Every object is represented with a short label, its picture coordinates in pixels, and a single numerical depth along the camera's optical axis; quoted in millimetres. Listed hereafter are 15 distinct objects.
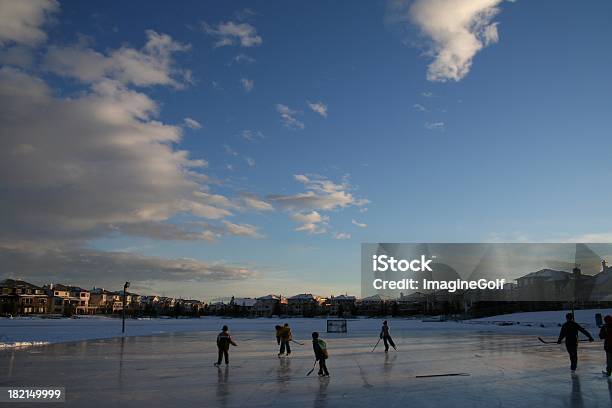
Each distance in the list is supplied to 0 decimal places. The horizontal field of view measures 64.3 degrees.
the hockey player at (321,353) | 13438
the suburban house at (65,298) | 144375
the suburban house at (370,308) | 154725
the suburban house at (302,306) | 179625
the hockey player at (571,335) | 13938
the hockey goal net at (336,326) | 41919
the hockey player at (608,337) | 12484
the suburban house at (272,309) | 179925
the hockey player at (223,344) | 15883
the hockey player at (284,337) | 19184
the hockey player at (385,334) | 21234
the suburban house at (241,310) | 165550
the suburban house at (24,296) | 125000
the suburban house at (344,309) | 179588
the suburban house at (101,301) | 164712
